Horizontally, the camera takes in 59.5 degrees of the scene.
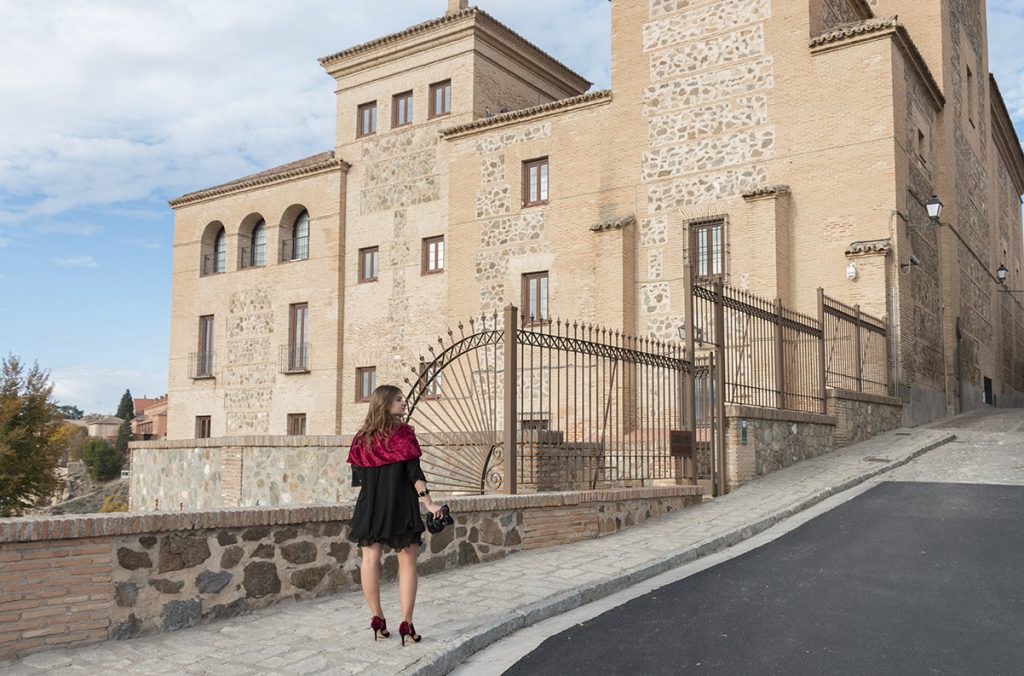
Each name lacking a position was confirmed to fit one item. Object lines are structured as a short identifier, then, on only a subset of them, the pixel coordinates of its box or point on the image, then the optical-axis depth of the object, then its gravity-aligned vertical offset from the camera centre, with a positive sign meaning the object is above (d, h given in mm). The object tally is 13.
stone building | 18125 +5411
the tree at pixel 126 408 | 96562 +1434
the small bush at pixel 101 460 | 67562 -2966
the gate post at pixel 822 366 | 14938 +947
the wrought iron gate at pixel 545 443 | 8984 -243
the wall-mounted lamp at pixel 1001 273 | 24767 +4176
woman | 5523 -470
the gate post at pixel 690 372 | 11641 +670
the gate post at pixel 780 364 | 14047 +926
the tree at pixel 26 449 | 36688 -1189
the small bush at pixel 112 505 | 44019 -4206
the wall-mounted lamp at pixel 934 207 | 17562 +4226
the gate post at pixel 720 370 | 11977 +719
